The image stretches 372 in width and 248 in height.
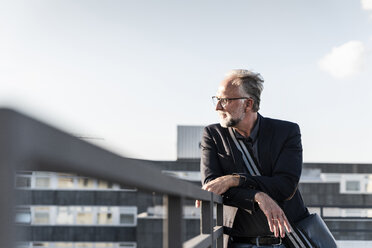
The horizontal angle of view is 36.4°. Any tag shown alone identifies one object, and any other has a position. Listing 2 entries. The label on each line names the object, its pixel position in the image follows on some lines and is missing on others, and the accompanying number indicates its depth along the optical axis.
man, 2.24
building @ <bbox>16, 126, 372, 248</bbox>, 29.06
